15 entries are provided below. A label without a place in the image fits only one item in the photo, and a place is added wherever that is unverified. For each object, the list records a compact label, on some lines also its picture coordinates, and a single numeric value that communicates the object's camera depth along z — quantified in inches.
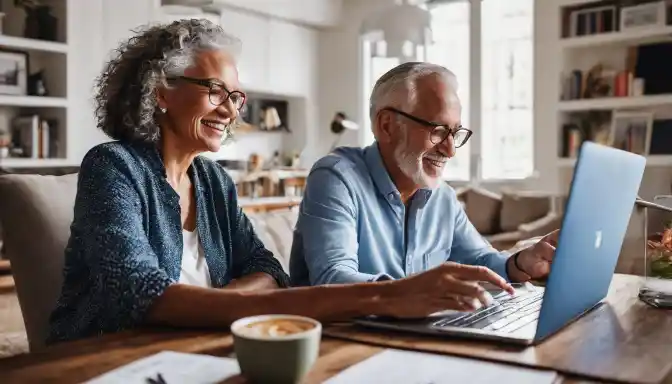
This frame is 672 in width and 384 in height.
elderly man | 60.9
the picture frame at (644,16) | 190.7
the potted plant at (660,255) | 51.5
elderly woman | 42.0
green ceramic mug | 29.3
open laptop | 37.6
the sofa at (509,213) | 186.9
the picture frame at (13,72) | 173.6
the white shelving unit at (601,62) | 192.5
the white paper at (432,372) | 31.8
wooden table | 33.2
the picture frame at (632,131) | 196.9
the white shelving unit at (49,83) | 178.5
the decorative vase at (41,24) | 180.5
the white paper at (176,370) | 31.6
